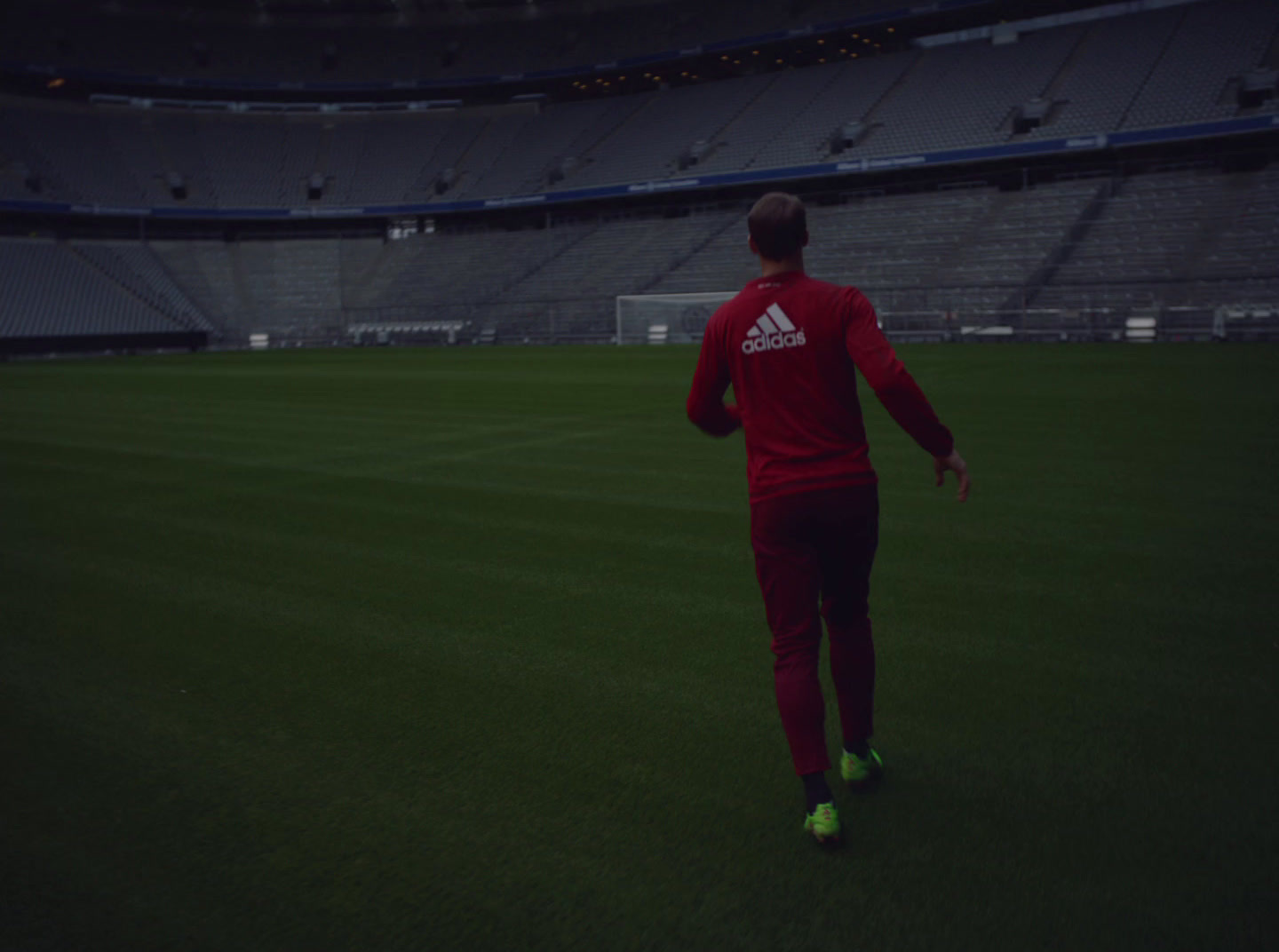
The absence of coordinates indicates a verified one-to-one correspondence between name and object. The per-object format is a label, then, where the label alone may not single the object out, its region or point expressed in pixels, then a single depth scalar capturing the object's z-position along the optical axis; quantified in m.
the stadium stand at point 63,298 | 43.22
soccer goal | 37.75
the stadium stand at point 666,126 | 38.56
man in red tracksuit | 2.97
